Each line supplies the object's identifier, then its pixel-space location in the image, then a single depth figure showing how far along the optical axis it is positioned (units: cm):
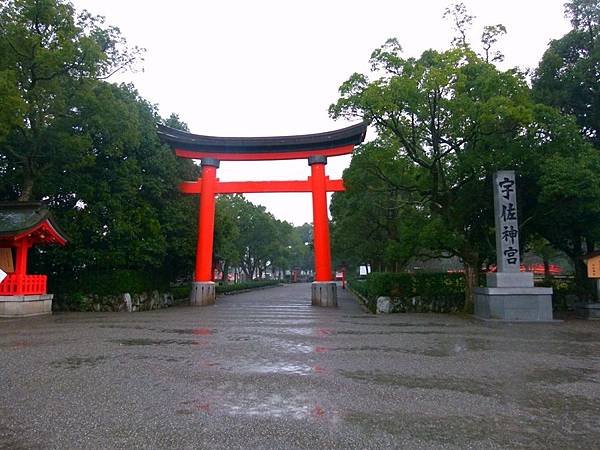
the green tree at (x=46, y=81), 1522
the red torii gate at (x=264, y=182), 2123
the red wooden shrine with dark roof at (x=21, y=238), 1545
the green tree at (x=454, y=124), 1355
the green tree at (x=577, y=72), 1675
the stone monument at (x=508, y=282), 1366
